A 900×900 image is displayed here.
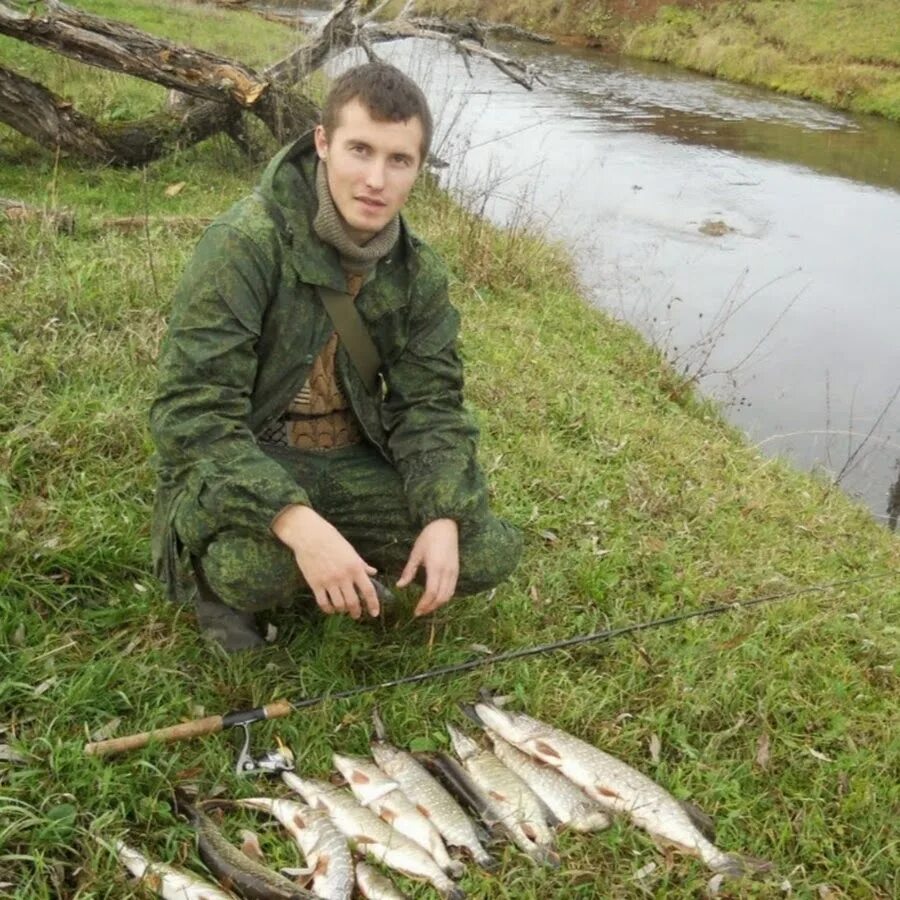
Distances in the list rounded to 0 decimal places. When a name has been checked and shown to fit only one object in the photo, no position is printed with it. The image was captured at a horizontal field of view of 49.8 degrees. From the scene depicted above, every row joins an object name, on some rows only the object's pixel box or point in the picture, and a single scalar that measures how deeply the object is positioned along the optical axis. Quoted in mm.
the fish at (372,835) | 2578
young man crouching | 2797
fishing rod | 2680
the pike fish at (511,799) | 2732
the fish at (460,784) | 2799
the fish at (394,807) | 2654
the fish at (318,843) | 2480
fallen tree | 7414
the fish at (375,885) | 2518
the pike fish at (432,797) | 2691
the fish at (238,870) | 2383
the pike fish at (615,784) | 2778
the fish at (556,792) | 2844
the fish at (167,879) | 2363
